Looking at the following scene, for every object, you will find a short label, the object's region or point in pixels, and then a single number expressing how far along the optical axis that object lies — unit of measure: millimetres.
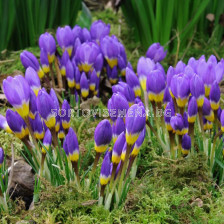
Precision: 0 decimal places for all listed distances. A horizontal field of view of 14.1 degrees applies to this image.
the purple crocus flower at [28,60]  1091
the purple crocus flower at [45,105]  912
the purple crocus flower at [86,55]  1140
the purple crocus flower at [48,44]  1131
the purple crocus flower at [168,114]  986
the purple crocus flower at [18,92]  912
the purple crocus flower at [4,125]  963
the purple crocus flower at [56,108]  932
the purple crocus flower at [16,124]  919
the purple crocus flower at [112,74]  1194
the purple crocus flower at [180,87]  962
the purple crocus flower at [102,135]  891
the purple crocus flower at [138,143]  914
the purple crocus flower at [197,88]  961
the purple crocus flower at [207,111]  998
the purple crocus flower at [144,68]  1063
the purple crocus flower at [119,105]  924
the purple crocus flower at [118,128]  923
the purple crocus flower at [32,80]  988
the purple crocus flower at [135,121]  880
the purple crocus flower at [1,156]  916
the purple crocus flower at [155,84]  987
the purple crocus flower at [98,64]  1162
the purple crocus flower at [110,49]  1169
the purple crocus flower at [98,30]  1233
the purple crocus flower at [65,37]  1170
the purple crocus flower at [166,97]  1027
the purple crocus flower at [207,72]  986
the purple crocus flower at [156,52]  1192
